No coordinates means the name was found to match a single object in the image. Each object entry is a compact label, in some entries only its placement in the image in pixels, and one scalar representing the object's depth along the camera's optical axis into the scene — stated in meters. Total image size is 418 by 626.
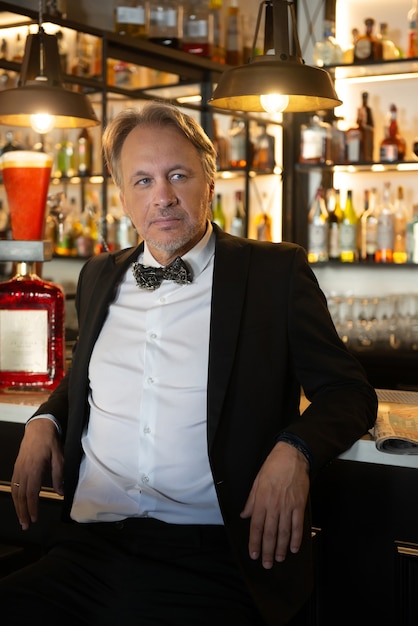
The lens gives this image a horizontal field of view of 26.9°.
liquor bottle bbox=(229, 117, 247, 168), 4.92
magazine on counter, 1.62
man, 1.54
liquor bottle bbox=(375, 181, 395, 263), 4.45
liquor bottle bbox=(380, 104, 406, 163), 4.42
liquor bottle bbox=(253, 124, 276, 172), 4.87
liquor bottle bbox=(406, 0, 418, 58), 4.36
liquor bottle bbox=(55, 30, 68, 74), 4.99
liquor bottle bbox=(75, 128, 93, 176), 5.17
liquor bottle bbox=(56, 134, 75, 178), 5.30
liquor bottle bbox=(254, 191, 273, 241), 4.99
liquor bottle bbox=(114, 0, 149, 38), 4.64
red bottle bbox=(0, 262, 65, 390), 2.20
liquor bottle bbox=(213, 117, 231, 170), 5.00
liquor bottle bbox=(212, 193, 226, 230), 5.15
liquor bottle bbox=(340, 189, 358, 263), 4.54
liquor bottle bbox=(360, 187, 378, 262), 4.50
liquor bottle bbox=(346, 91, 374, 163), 4.52
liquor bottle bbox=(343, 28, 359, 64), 4.48
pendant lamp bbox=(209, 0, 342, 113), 1.92
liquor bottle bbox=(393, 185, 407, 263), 4.45
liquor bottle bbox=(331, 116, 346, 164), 4.55
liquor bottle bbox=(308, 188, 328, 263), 4.61
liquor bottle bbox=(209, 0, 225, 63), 4.92
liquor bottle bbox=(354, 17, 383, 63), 4.43
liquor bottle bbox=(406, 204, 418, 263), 4.36
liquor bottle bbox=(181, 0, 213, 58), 4.84
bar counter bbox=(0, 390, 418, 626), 1.66
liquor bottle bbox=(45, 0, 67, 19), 4.35
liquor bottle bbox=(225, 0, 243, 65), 5.04
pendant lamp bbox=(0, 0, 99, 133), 2.19
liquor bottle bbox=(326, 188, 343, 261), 4.60
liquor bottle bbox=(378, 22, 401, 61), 4.43
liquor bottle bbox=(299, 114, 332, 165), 4.55
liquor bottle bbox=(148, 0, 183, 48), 4.69
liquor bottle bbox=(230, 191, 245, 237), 4.99
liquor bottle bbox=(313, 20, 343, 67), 4.50
